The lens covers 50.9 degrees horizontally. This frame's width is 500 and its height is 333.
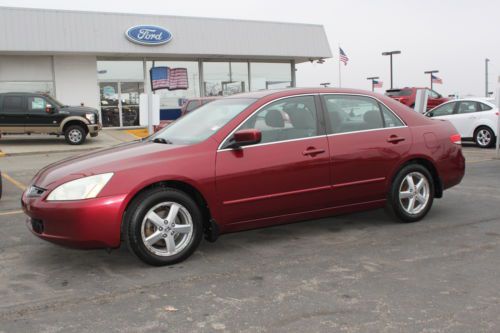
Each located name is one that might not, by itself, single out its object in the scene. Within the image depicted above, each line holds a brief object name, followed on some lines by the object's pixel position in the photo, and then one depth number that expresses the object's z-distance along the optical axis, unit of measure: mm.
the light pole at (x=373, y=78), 48012
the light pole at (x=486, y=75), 59197
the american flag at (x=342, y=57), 29422
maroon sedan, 4258
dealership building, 21750
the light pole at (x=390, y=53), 36672
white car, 15883
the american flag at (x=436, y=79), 45912
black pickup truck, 18188
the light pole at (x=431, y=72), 45809
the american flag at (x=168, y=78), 25234
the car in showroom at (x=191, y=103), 14330
